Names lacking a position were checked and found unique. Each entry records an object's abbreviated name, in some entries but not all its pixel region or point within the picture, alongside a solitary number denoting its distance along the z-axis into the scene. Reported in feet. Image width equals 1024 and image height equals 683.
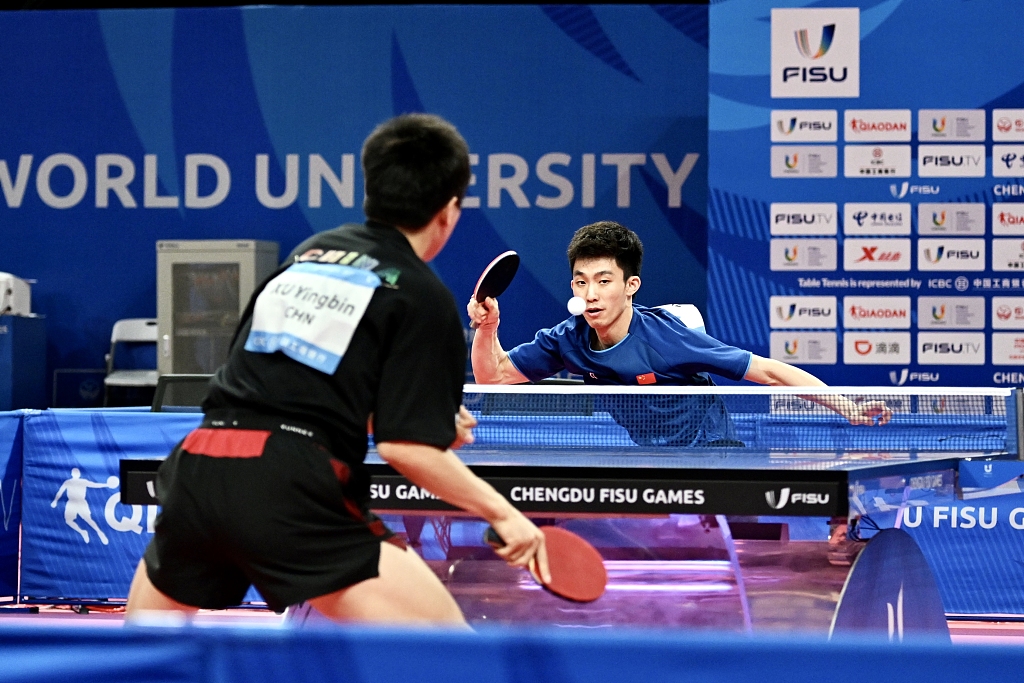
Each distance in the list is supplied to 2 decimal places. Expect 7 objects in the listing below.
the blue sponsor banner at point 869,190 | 53.78
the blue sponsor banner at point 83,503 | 36.40
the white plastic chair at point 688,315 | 31.36
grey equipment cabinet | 69.62
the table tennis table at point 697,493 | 18.56
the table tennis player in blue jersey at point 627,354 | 26.73
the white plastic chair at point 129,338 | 70.18
